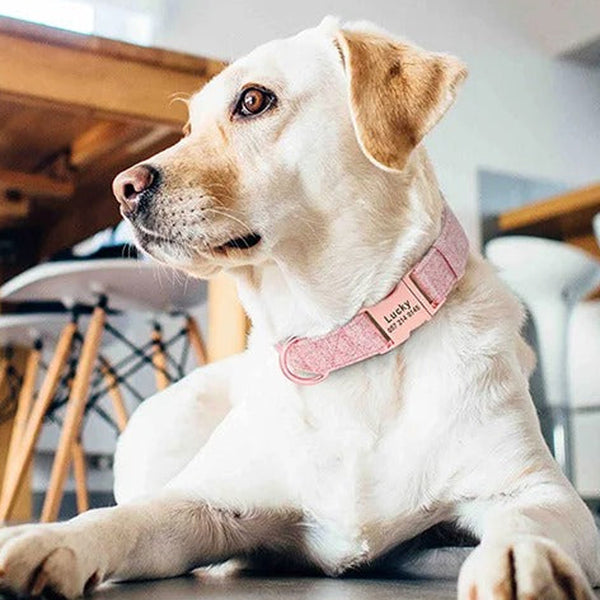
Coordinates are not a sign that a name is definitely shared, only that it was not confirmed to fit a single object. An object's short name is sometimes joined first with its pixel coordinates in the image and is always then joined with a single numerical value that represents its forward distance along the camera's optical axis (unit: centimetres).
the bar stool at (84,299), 226
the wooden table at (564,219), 381
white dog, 99
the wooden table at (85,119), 177
